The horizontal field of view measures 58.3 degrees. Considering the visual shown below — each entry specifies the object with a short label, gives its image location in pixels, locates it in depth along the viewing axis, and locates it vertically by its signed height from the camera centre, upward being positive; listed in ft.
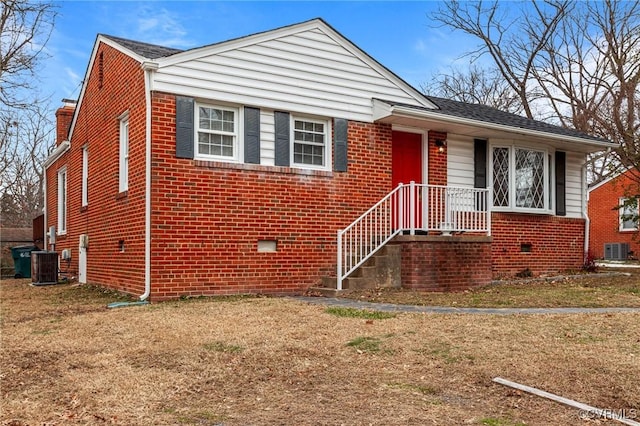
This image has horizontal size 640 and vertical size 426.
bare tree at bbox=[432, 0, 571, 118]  86.79 +28.13
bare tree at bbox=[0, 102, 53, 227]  81.41 +7.11
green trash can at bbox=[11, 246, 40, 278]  54.54 -2.64
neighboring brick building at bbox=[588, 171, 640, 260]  81.76 +1.09
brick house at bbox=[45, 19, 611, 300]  30.19 +3.71
